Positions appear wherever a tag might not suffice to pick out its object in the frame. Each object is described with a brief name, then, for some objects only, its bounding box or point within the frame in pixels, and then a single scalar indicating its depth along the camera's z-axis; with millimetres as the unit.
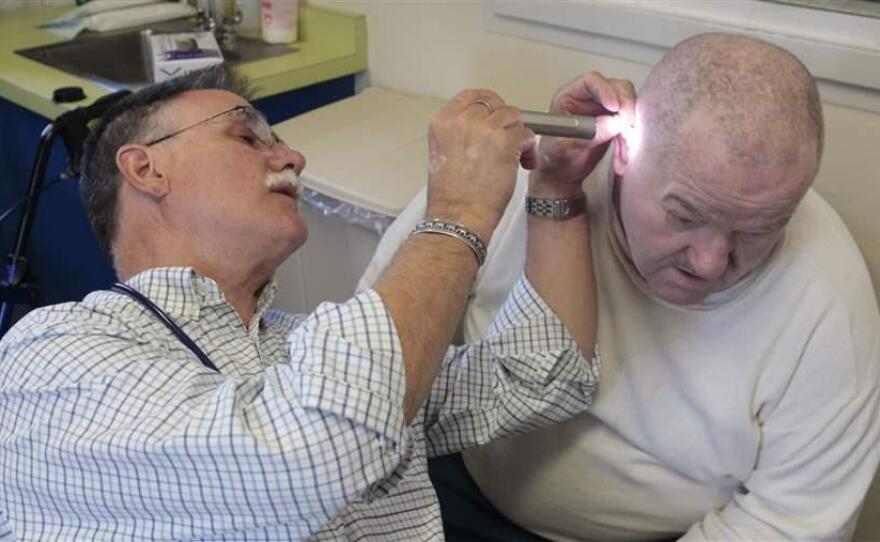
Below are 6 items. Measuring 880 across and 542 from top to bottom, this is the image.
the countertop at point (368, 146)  1792
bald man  999
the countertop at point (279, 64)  2072
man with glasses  873
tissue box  2135
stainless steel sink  2330
